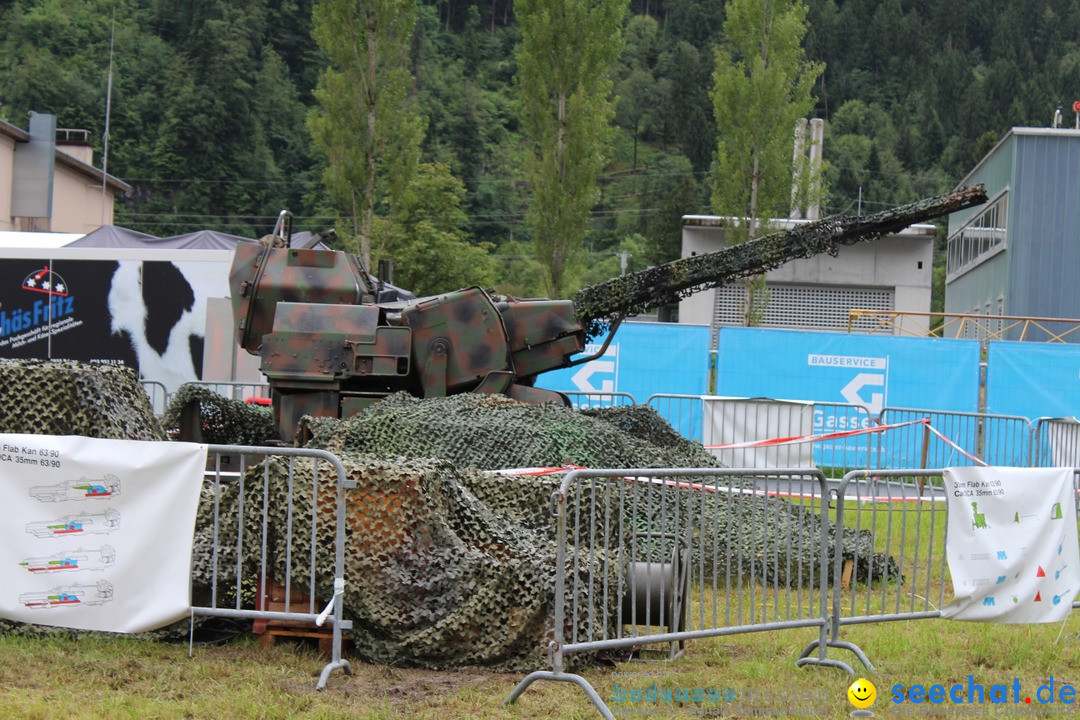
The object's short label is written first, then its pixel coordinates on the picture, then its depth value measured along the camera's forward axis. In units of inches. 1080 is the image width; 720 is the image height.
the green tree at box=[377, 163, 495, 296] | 1958.7
